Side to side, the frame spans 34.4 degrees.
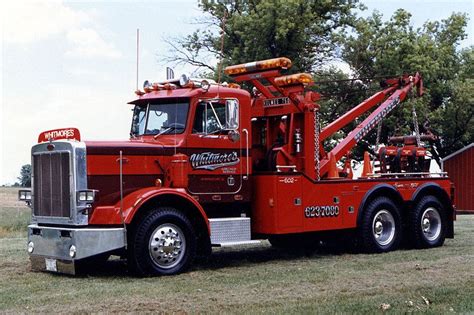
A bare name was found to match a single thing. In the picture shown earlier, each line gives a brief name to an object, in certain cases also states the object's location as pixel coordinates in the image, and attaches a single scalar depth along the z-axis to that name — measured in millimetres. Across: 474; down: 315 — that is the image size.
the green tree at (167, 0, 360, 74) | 32812
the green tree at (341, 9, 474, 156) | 34016
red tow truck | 10836
